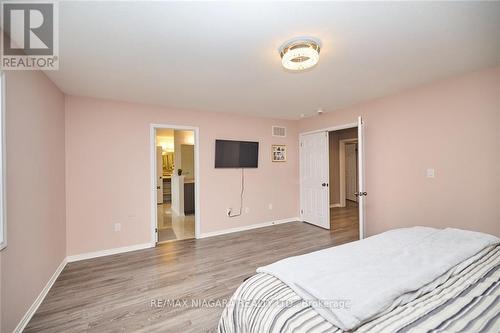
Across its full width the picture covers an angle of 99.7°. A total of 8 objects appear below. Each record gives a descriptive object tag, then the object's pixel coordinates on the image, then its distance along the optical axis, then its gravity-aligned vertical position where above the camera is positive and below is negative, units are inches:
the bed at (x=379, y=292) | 33.9 -24.6
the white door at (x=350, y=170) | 277.6 -6.4
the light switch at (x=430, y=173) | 108.8 -4.6
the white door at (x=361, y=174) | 112.4 -5.1
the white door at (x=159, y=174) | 277.7 -9.0
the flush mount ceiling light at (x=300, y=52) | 67.9 +37.2
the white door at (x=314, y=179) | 167.6 -11.2
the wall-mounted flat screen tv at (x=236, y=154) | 158.6 +9.8
